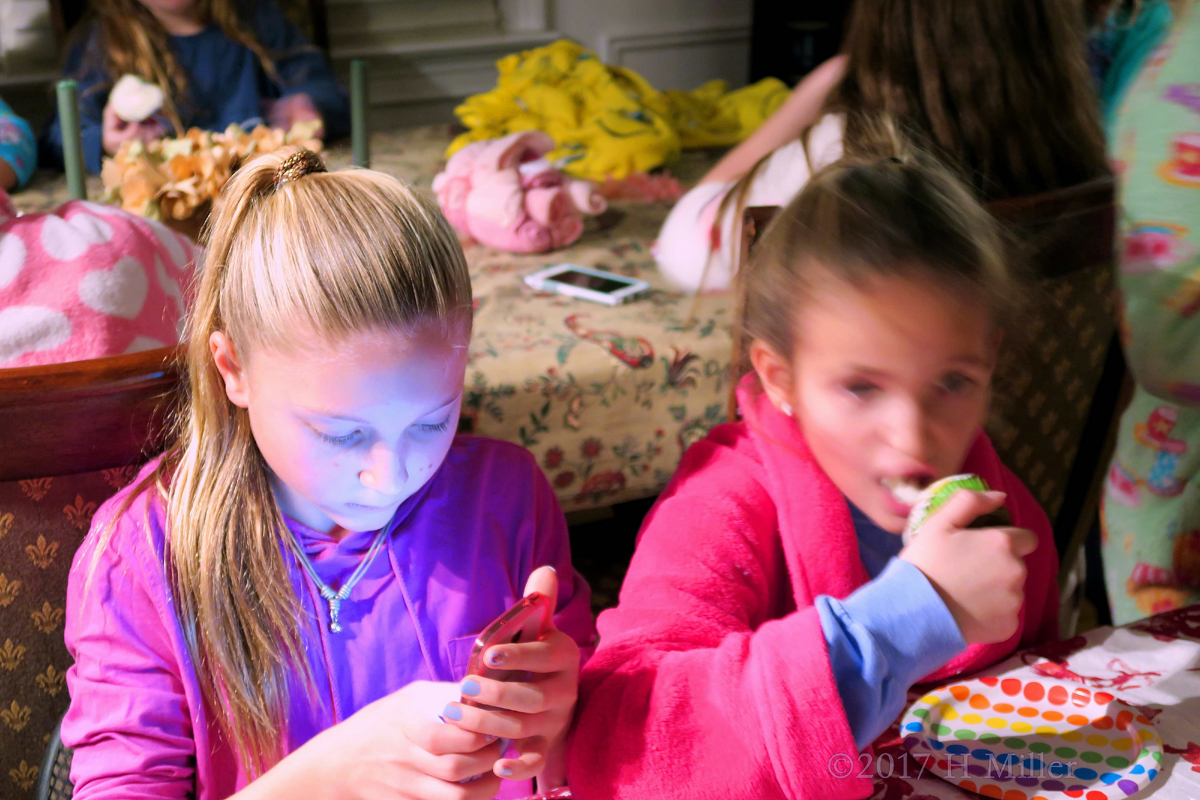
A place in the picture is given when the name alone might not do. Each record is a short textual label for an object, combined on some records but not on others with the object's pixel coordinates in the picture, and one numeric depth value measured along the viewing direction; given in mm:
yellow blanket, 2229
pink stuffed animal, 1823
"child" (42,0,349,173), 2367
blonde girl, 717
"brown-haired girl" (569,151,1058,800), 644
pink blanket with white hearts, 927
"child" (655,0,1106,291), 1228
